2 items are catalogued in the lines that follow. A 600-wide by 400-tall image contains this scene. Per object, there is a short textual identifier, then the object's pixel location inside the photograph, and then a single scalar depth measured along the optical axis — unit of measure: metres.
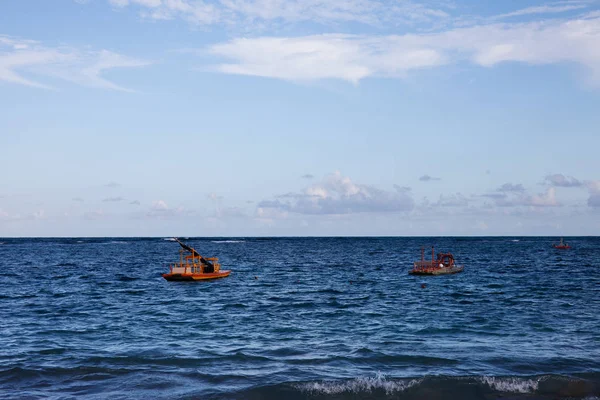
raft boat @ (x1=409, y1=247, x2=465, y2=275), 79.56
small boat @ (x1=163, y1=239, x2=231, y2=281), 68.31
